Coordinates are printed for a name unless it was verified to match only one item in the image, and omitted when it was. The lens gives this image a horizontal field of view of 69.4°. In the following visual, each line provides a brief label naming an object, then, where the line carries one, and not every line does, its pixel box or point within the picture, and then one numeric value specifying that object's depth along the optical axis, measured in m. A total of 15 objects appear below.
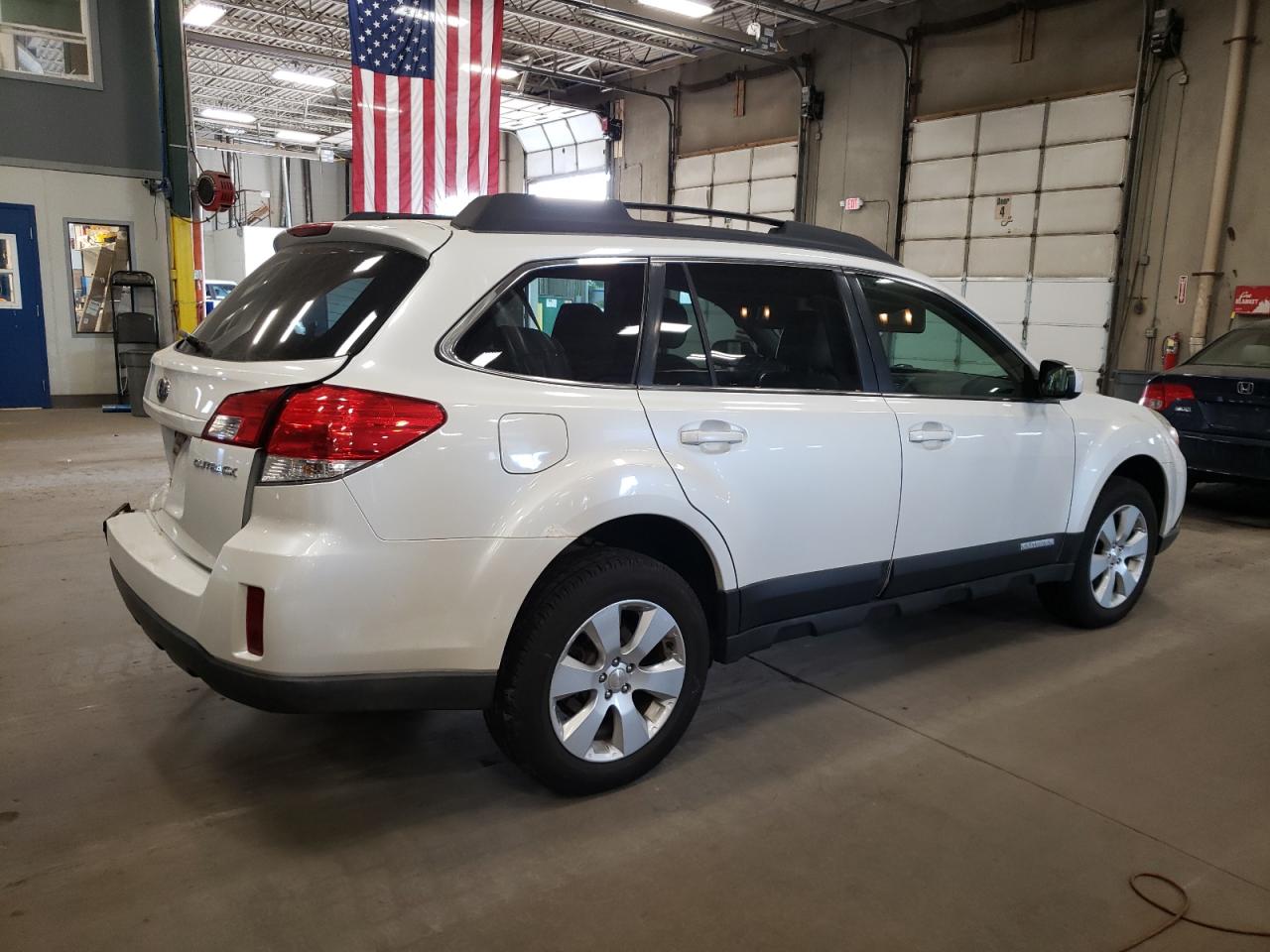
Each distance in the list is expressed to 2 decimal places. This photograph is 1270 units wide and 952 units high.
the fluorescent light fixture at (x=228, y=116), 23.11
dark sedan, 6.57
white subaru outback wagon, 2.27
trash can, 11.45
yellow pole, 12.32
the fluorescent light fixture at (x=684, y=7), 13.70
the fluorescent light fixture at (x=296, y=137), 25.28
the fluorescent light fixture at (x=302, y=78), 18.66
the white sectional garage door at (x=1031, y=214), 12.34
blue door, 11.57
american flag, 8.56
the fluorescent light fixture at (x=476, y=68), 9.01
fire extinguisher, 11.61
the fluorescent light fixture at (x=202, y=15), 14.48
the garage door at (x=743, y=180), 16.61
